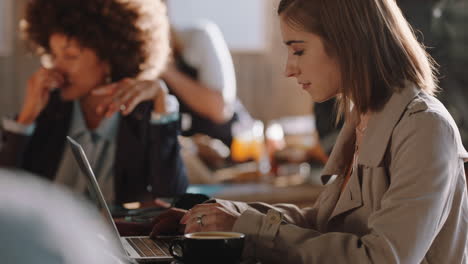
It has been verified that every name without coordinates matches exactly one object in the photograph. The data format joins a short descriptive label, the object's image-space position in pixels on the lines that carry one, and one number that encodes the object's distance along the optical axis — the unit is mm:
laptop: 1913
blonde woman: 1832
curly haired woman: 3434
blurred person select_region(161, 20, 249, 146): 5392
